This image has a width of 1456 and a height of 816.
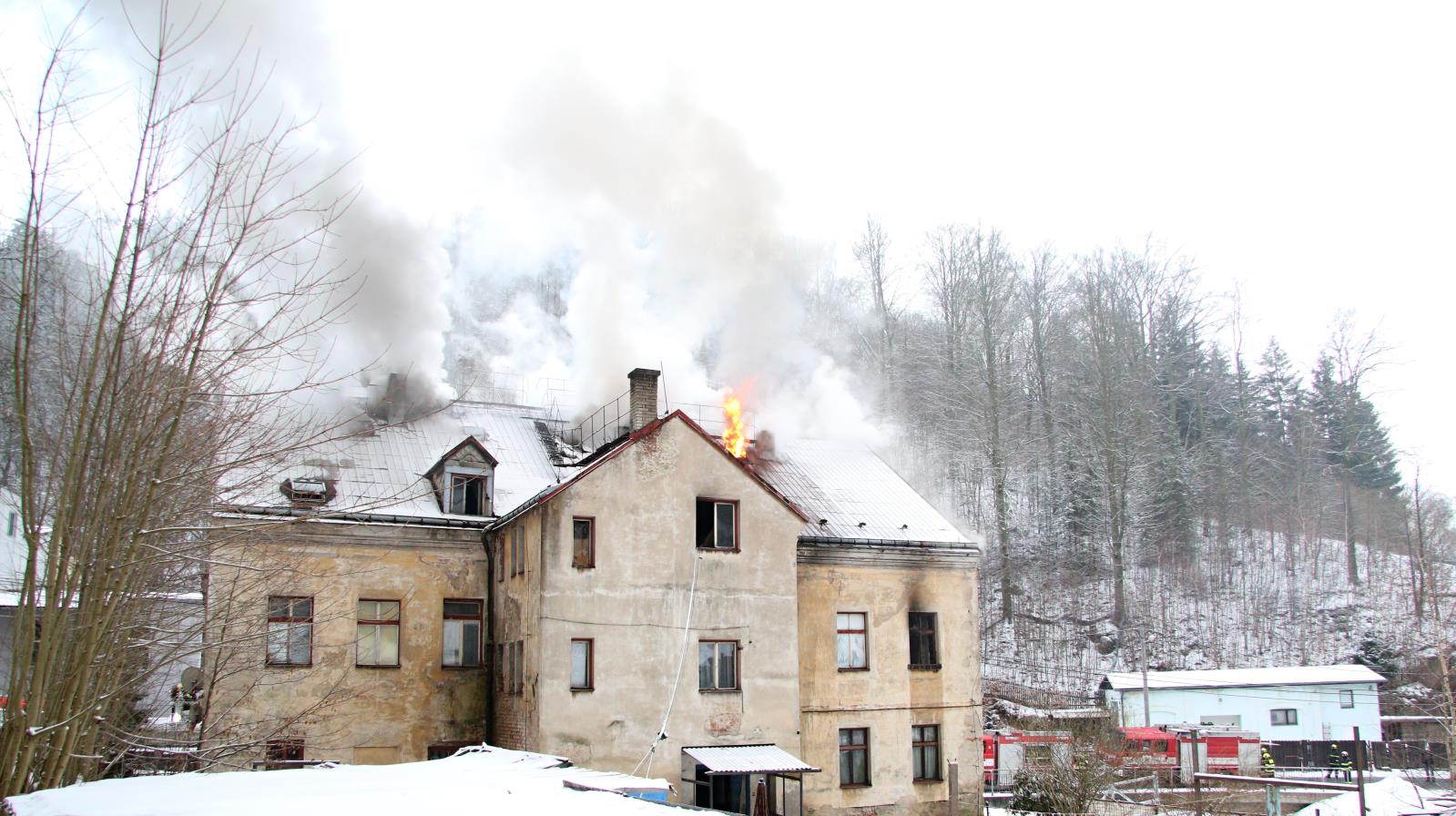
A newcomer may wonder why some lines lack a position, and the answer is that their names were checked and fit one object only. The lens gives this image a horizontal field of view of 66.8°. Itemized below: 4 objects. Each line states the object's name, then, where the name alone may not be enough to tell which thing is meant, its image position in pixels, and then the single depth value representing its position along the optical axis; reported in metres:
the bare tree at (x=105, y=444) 7.75
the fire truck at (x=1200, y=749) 37.53
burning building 23.70
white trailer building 45.00
